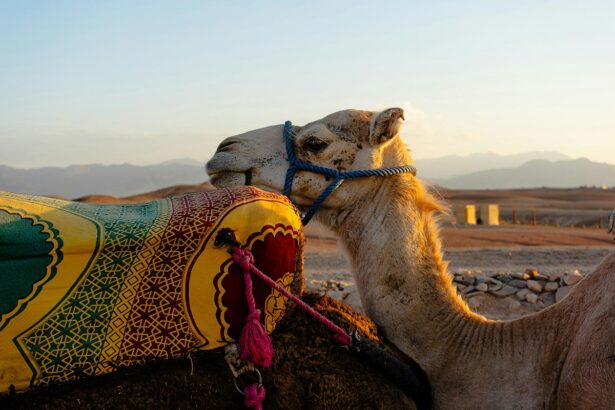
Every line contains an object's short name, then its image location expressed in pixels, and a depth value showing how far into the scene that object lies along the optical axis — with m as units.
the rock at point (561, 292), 8.73
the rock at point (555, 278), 9.23
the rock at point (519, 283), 9.16
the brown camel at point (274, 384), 2.51
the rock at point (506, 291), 8.98
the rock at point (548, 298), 8.82
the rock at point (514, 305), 8.73
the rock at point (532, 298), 8.78
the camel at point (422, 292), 3.24
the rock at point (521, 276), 9.33
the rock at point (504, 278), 9.38
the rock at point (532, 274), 9.37
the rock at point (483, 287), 9.13
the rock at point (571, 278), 8.92
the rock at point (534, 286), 8.97
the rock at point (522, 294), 8.91
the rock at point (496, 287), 9.13
